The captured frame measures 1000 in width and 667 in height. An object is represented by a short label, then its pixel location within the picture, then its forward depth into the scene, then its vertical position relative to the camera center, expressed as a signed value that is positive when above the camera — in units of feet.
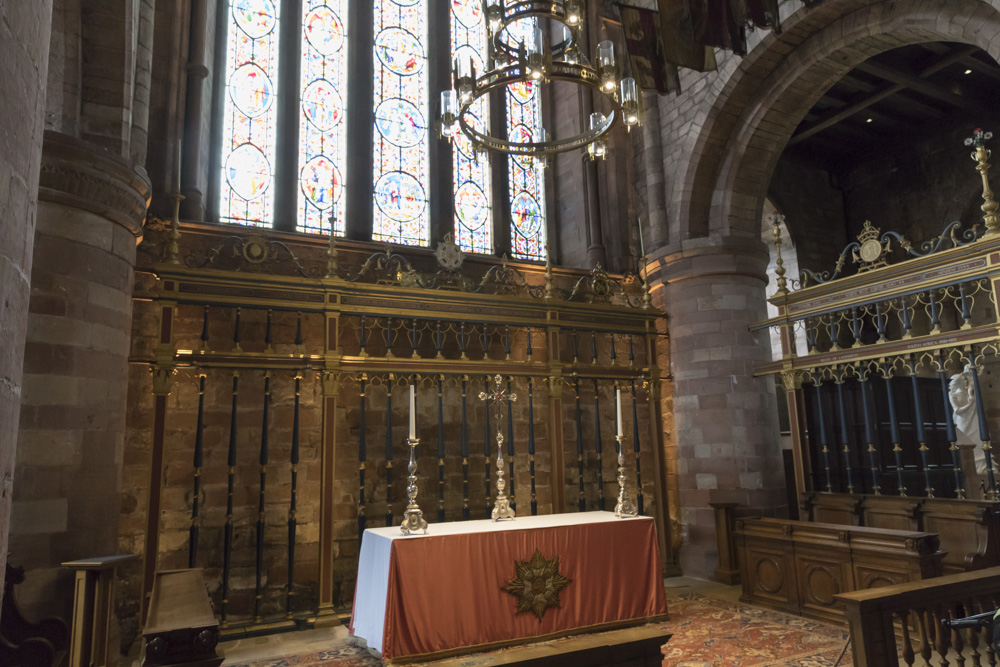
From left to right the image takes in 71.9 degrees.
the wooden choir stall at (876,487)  17.12 -1.42
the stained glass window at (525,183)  30.55 +11.93
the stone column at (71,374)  14.88 +1.99
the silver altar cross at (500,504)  17.71 -1.36
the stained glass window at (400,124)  27.73 +13.41
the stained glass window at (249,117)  25.29 +12.60
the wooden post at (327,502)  19.26 -1.32
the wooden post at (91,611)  13.69 -2.98
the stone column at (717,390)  25.25 +2.00
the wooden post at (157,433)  17.43 +0.69
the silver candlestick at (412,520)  15.70 -1.53
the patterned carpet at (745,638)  15.33 -4.73
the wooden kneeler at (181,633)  10.74 -2.76
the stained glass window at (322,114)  26.45 +13.27
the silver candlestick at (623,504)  18.66 -1.54
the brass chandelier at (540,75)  15.57 +8.79
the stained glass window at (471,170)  29.30 +12.02
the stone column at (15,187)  5.02 +2.10
